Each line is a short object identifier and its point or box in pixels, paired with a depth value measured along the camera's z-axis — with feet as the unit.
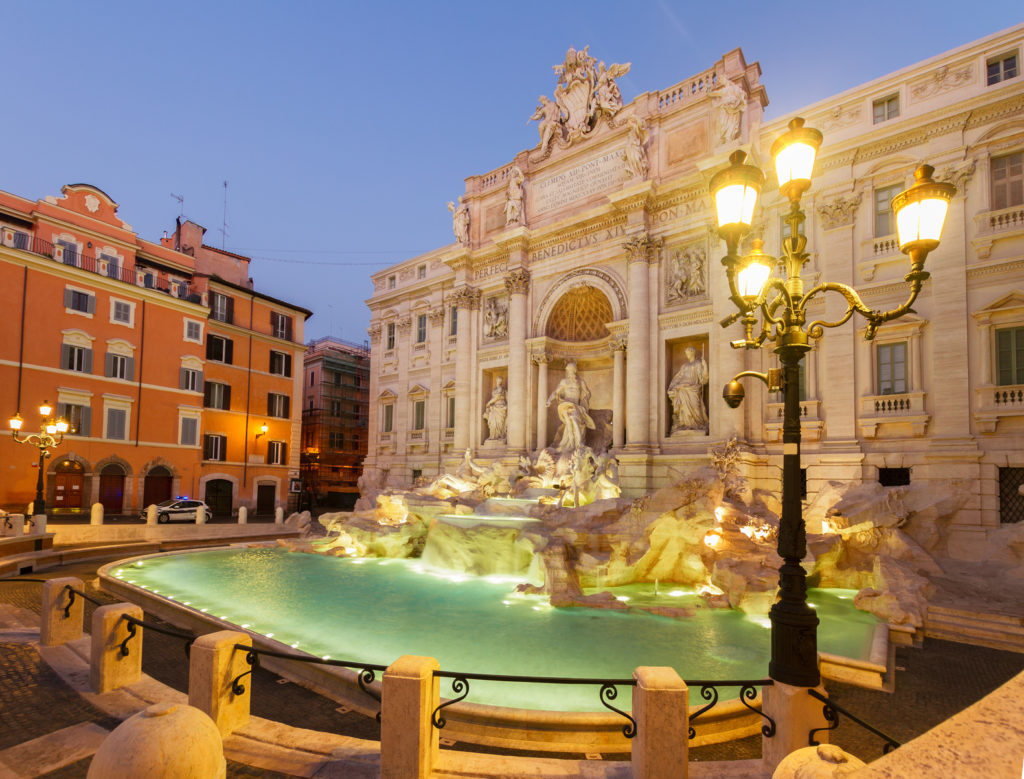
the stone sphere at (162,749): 9.82
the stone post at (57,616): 23.45
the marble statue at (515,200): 81.56
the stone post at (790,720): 14.05
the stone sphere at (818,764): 8.38
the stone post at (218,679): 16.28
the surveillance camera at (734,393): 22.34
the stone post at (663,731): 13.29
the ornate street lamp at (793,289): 14.55
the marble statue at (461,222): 88.89
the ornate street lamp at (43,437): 58.23
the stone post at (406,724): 13.46
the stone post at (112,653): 18.94
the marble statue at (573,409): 70.85
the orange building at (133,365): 78.07
